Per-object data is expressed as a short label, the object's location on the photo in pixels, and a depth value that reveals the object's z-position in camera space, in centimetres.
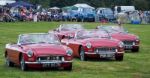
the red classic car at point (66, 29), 3108
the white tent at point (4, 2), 8694
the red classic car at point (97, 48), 2111
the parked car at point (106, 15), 7731
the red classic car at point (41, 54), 1730
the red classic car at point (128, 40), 2648
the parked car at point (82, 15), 7619
